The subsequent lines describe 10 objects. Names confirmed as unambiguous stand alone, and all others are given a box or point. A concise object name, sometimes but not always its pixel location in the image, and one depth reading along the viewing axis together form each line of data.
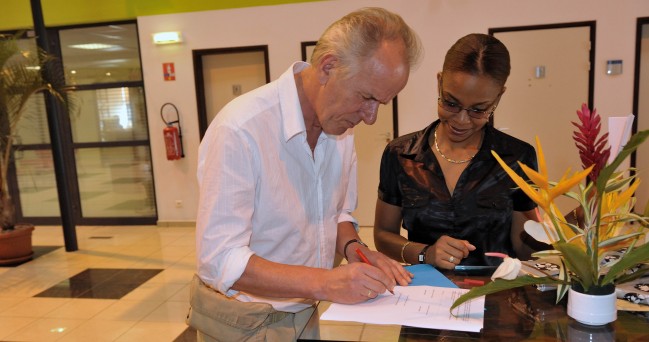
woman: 1.61
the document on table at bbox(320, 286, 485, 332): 1.14
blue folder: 1.39
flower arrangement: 1.05
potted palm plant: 5.33
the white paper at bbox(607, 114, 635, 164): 1.07
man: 1.22
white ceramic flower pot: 1.10
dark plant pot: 5.38
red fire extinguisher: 6.43
